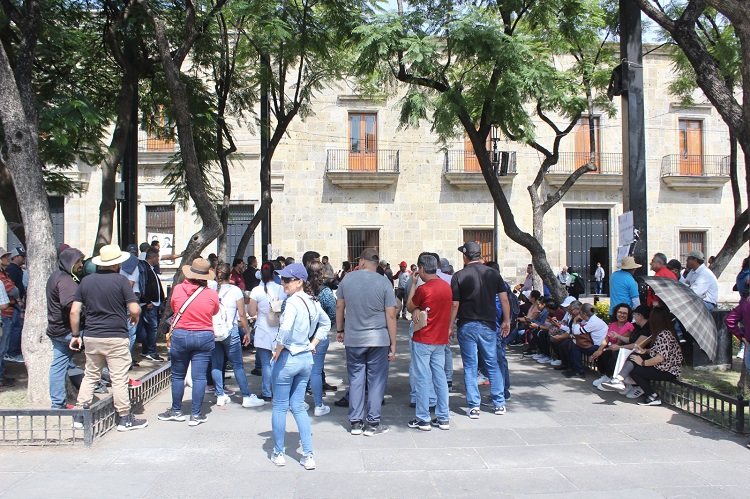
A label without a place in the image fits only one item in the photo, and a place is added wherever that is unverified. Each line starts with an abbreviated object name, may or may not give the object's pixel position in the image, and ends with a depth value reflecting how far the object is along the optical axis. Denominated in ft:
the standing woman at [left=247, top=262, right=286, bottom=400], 22.79
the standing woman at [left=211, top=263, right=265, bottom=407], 23.03
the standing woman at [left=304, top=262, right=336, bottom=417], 21.67
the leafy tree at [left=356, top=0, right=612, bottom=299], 32.27
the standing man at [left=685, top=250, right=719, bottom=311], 31.89
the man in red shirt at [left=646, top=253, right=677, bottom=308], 28.46
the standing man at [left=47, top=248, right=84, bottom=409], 19.38
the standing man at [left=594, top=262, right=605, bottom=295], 77.92
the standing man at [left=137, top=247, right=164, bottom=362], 29.84
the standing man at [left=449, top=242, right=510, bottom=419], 21.49
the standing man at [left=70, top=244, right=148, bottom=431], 18.63
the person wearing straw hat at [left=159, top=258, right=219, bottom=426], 19.88
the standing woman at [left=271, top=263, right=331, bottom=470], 16.19
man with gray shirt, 19.06
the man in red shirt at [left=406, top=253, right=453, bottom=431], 19.97
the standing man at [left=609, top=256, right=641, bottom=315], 27.17
